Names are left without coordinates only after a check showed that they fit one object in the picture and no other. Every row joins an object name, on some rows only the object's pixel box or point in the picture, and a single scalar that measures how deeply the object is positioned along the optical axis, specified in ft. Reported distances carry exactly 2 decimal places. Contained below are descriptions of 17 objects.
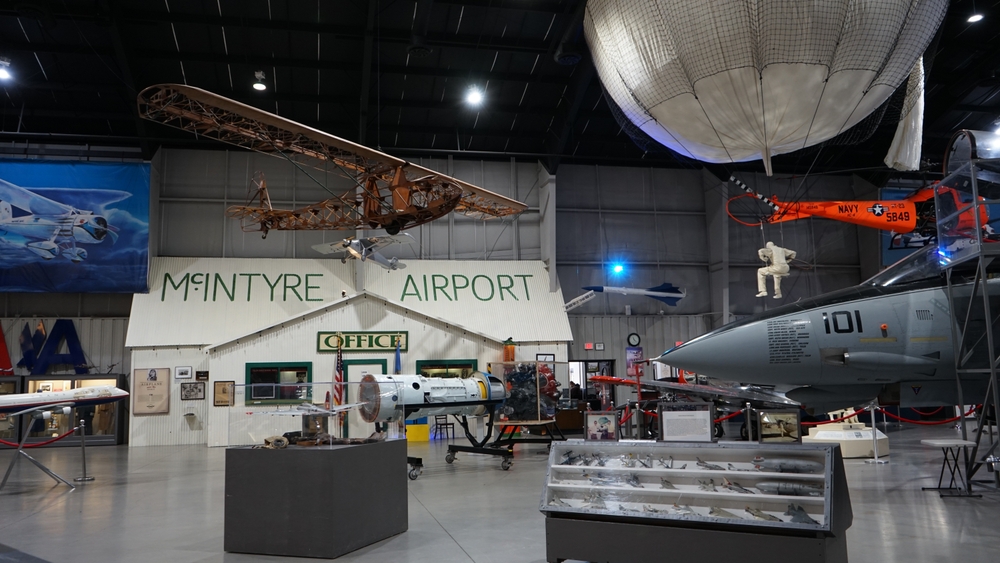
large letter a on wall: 62.39
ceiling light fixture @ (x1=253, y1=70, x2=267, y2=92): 58.65
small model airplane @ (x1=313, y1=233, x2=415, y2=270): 55.32
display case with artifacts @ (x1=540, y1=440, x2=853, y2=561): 13.87
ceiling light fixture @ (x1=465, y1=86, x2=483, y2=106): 61.98
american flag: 19.72
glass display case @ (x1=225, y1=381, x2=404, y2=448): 19.08
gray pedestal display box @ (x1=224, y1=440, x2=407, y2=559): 17.94
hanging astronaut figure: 51.72
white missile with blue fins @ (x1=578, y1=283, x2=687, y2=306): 73.92
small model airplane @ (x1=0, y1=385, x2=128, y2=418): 35.42
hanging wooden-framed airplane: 38.22
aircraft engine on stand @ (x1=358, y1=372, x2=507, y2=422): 30.72
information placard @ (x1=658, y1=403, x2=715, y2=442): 15.88
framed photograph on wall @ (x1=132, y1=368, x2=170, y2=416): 58.03
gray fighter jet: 23.58
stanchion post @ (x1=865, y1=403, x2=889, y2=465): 35.64
